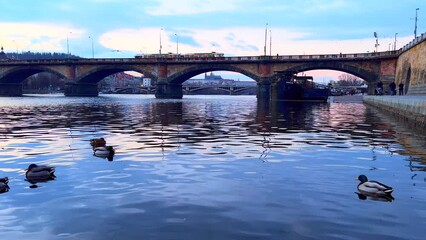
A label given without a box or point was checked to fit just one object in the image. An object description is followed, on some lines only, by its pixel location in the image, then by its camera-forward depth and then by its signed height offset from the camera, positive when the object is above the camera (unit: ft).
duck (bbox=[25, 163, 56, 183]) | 34.27 -7.98
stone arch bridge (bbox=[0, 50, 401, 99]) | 272.31 +11.46
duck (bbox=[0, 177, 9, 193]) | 30.73 -8.07
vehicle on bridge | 345.31 +24.14
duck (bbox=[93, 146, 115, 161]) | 45.47 -8.12
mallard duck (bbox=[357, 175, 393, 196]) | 29.27 -8.00
